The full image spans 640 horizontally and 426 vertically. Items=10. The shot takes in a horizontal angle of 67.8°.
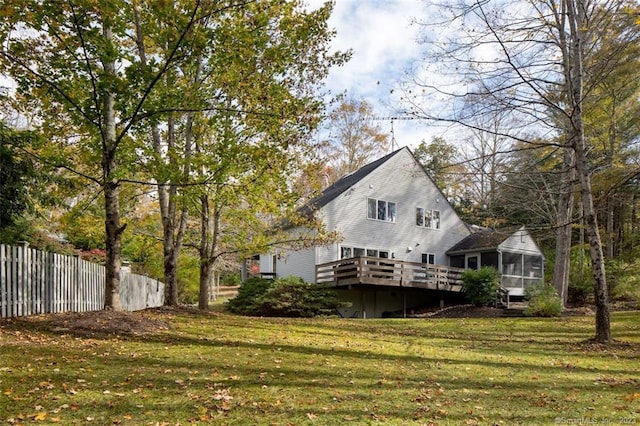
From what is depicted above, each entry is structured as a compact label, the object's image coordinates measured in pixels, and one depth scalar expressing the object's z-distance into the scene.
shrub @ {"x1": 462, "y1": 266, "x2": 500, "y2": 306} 21.00
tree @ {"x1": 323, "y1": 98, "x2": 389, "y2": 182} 35.28
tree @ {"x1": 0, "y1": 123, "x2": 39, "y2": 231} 10.17
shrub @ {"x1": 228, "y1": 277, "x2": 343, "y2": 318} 18.92
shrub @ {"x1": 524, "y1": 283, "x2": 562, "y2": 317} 16.73
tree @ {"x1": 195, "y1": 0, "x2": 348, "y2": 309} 9.90
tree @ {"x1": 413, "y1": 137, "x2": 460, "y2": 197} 41.38
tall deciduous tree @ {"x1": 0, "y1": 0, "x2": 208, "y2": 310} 8.08
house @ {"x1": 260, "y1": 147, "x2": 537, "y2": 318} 21.39
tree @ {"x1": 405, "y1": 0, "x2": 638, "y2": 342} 9.88
